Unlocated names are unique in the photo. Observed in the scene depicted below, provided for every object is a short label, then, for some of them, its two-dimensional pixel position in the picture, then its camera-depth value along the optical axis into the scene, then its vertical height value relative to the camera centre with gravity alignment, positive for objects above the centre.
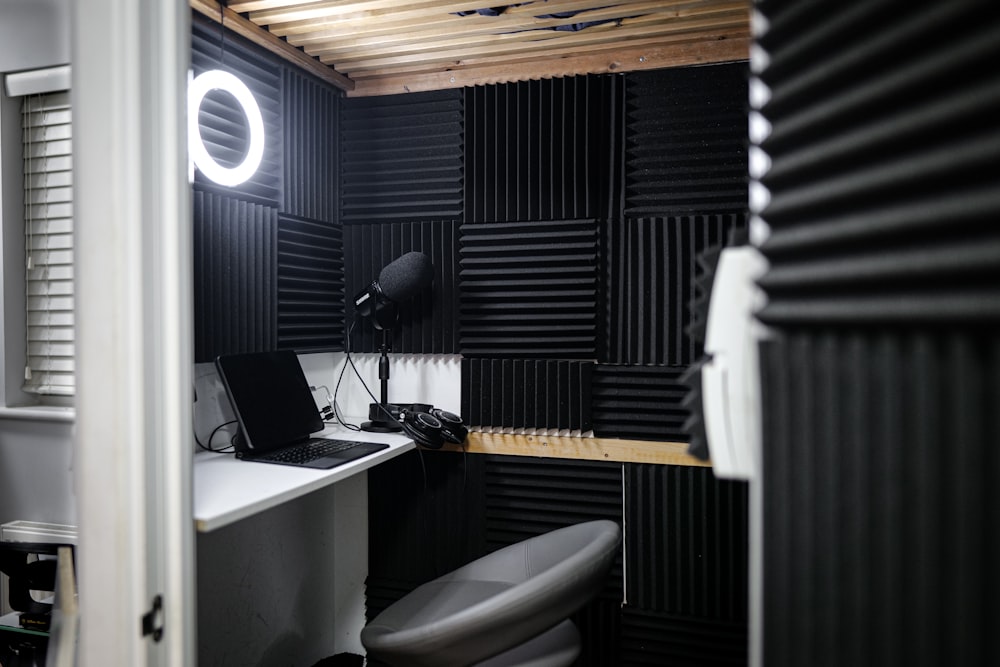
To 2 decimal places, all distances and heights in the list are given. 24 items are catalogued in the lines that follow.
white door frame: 1.07 +0.00
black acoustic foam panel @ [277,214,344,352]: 2.52 +0.17
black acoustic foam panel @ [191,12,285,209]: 2.13 +0.78
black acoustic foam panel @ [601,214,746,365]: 2.44 +0.17
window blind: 2.07 +0.27
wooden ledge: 2.44 -0.51
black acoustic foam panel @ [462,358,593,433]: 2.58 -0.30
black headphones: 2.44 -0.41
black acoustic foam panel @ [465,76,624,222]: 2.54 +0.73
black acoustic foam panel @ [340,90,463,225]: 2.74 +0.75
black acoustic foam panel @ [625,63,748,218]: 2.40 +0.72
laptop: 2.07 -0.32
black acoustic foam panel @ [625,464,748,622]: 2.38 -0.85
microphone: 2.49 +0.16
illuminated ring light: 2.00 +0.68
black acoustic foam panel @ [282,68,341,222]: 2.56 +0.76
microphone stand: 2.56 -0.36
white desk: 1.44 -0.44
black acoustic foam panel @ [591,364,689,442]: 2.47 -0.32
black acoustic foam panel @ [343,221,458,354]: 2.75 +0.20
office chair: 1.46 -0.75
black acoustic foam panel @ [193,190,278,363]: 2.11 +0.17
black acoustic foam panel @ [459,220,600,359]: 2.56 +0.15
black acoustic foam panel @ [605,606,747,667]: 2.37 -1.23
